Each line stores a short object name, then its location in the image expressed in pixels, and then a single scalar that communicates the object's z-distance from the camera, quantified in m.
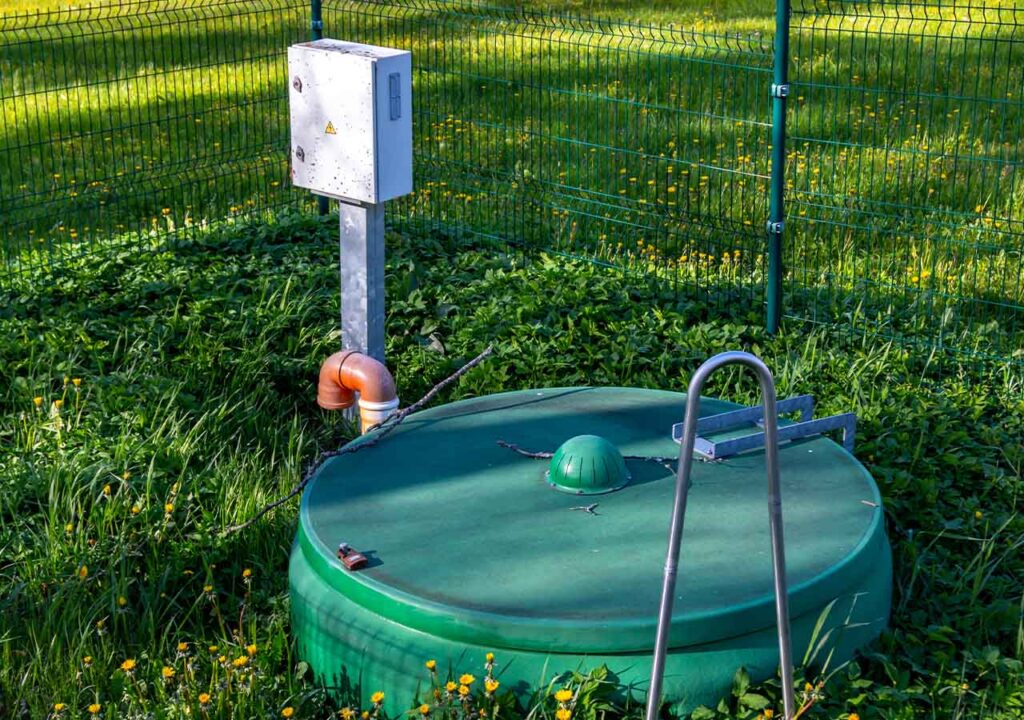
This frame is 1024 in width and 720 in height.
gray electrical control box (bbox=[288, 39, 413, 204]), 4.74
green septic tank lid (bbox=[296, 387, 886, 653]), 3.32
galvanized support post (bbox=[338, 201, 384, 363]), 4.92
